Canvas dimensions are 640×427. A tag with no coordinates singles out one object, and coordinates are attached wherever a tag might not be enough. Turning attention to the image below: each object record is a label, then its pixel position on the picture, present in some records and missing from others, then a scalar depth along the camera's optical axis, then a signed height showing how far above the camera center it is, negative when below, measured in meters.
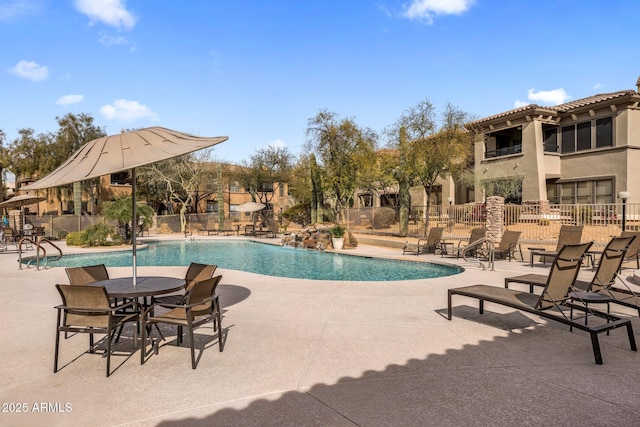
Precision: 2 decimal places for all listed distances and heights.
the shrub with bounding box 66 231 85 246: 20.19 -1.29
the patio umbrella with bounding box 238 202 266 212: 26.84 +0.23
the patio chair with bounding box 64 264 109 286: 5.25 -0.83
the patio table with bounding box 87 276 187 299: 4.51 -0.90
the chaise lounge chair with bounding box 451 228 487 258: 13.84 -1.01
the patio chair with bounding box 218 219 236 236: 30.50 -1.36
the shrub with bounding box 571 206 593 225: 16.01 -0.40
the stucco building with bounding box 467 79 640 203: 22.59 +3.48
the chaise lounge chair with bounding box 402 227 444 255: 15.16 -1.38
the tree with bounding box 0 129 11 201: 35.58 +5.22
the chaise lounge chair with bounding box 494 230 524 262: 12.90 -1.17
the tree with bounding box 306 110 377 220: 26.20 +4.13
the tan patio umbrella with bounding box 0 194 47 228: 20.75 +0.68
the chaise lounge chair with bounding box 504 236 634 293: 5.57 -0.86
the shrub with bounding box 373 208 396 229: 26.12 -0.65
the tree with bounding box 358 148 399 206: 24.11 +2.46
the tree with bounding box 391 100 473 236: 21.34 +3.57
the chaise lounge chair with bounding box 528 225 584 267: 11.76 -0.92
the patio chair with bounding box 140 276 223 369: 4.20 -1.12
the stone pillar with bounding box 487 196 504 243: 15.98 -0.44
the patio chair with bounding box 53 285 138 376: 4.04 -0.99
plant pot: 18.98 -1.54
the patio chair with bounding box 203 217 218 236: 32.94 -1.05
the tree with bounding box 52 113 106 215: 34.28 +6.49
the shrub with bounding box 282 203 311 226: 35.19 -0.38
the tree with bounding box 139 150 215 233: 32.81 +3.04
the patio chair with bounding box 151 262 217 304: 5.34 -0.92
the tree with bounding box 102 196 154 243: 20.80 -0.03
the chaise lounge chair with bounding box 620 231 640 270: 10.32 -1.16
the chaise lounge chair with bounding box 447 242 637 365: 4.50 -1.09
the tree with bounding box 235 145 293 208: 37.41 +3.86
